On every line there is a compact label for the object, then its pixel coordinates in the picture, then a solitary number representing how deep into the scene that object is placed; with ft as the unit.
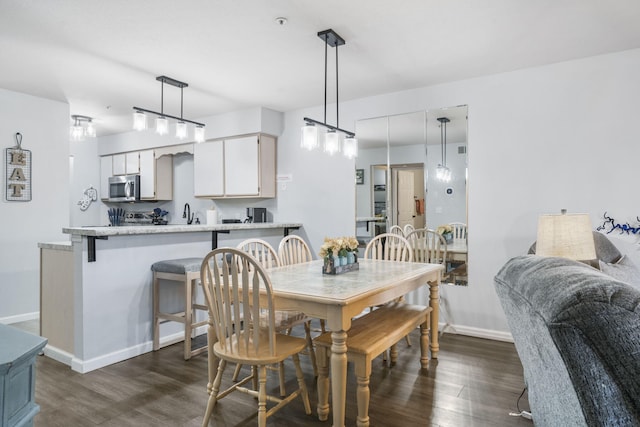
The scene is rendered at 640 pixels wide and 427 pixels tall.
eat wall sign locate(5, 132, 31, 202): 13.69
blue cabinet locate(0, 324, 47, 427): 3.02
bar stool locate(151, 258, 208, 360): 10.27
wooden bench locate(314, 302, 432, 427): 6.82
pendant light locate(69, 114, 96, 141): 15.66
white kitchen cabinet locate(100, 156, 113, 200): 21.33
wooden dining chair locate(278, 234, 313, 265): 10.82
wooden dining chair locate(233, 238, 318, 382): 8.16
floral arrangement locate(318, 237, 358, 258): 8.95
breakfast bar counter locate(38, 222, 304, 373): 9.64
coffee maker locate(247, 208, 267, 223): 16.57
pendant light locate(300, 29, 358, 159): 9.23
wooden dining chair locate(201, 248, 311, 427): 6.38
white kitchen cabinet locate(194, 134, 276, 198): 15.90
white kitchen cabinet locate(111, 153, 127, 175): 20.46
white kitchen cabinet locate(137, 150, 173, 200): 19.38
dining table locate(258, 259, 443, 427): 6.54
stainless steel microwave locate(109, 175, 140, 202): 19.75
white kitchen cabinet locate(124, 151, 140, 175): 19.94
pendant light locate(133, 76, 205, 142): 11.49
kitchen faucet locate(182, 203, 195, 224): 19.38
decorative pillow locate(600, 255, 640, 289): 9.20
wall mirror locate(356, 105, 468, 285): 12.66
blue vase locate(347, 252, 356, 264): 9.41
